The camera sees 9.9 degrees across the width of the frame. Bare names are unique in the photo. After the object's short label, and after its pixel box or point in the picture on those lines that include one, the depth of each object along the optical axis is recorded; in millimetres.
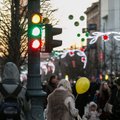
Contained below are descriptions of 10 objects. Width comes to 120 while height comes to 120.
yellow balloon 15711
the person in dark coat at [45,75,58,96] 18156
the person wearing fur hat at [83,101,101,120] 17997
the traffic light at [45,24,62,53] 12797
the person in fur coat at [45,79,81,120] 12906
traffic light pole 12312
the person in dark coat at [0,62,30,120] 9828
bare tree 24938
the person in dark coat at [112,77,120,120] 15211
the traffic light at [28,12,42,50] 12570
